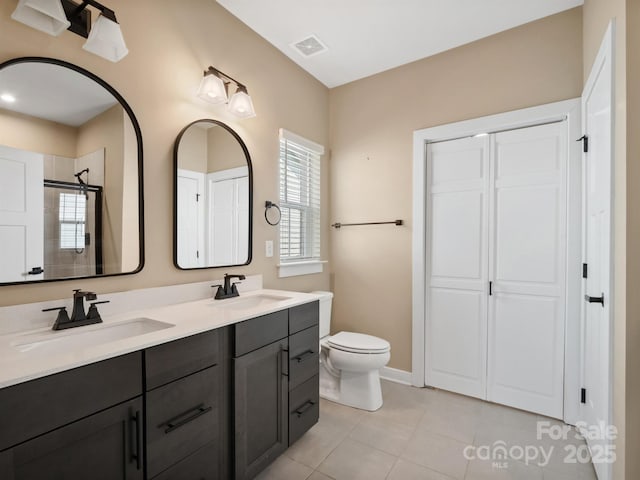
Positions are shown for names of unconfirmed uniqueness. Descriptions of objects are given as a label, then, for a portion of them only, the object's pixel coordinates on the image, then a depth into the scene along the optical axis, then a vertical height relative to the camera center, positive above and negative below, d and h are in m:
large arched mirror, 1.23 +0.27
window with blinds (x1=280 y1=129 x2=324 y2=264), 2.58 +0.37
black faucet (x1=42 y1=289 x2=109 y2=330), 1.26 -0.31
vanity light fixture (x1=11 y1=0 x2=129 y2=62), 1.22 +0.88
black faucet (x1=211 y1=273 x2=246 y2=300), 1.88 -0.30
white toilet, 2.24 -0.94
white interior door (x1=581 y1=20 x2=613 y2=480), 1.41 -0.05
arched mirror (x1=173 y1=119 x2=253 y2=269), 1.81 +0.27
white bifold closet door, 2.17 -0.19
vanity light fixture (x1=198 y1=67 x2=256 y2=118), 1.84 +0.89
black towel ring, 2.36 +0.25
